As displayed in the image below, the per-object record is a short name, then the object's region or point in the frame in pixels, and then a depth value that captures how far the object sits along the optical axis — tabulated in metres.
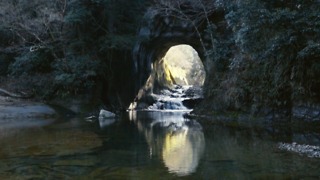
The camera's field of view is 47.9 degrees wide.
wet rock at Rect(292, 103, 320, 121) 13.97
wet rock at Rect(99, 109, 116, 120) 21.92
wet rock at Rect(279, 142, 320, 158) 8.70
